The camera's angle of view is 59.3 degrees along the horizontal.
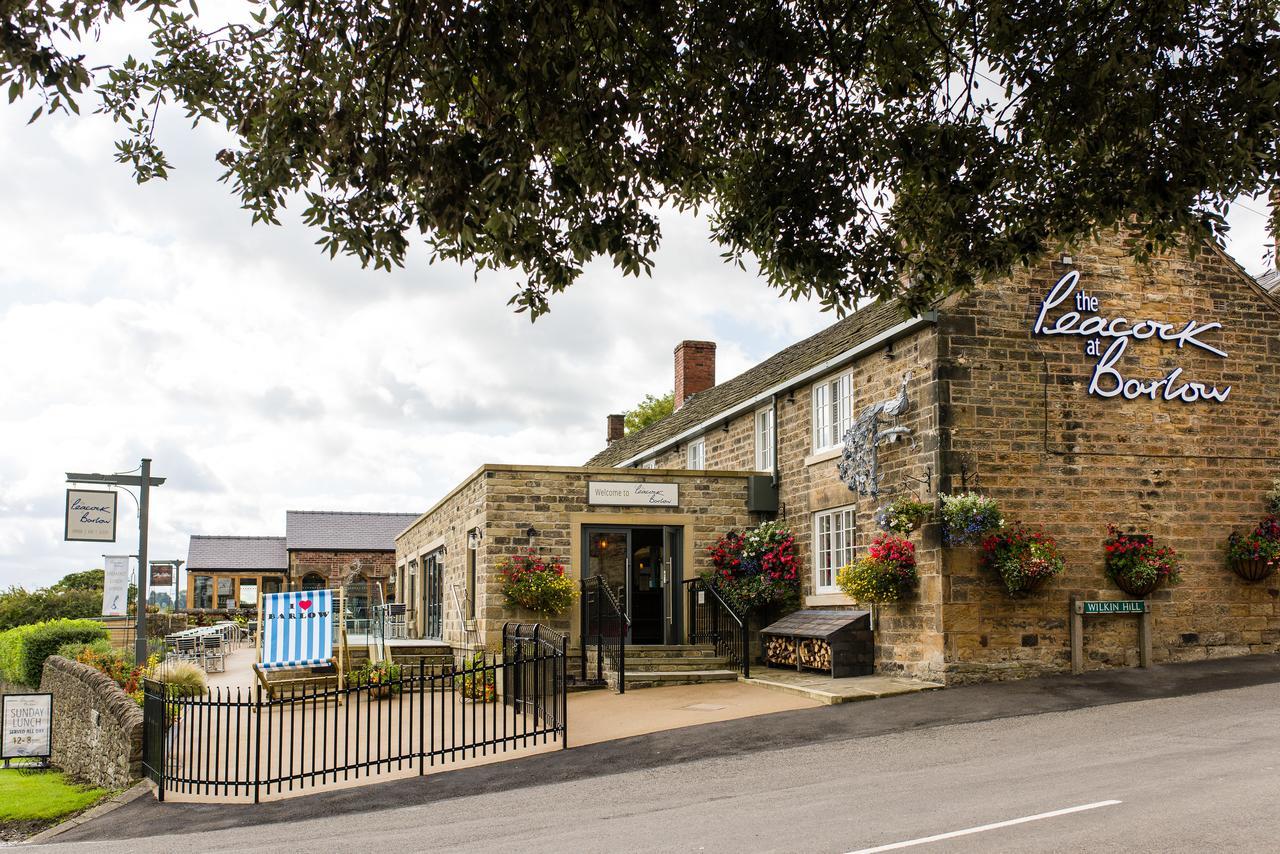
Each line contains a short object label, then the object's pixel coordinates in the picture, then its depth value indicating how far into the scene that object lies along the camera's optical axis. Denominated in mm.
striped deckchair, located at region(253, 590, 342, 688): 17344
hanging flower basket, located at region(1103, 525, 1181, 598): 15305
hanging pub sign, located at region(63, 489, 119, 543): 23594
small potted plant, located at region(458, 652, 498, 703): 17141
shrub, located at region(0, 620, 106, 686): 22969
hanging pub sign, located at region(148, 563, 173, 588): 34562
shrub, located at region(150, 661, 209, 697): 17281
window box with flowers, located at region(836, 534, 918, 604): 15344
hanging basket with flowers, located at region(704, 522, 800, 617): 19000
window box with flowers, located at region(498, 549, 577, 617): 18234
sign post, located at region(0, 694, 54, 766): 17438
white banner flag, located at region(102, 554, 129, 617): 28891
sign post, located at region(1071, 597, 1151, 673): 15250
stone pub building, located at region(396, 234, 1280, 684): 15227
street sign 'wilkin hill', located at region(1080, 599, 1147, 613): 15320
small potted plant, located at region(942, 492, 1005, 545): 14516
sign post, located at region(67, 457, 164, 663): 20156
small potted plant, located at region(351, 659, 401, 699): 17969
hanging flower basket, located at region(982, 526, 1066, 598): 14562
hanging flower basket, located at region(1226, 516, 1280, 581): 15891
